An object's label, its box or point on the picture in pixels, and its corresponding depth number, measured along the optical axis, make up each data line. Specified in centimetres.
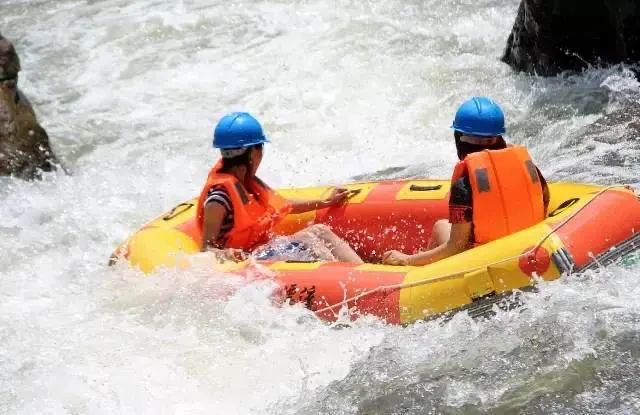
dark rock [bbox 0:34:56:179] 1495
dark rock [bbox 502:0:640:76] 1579
